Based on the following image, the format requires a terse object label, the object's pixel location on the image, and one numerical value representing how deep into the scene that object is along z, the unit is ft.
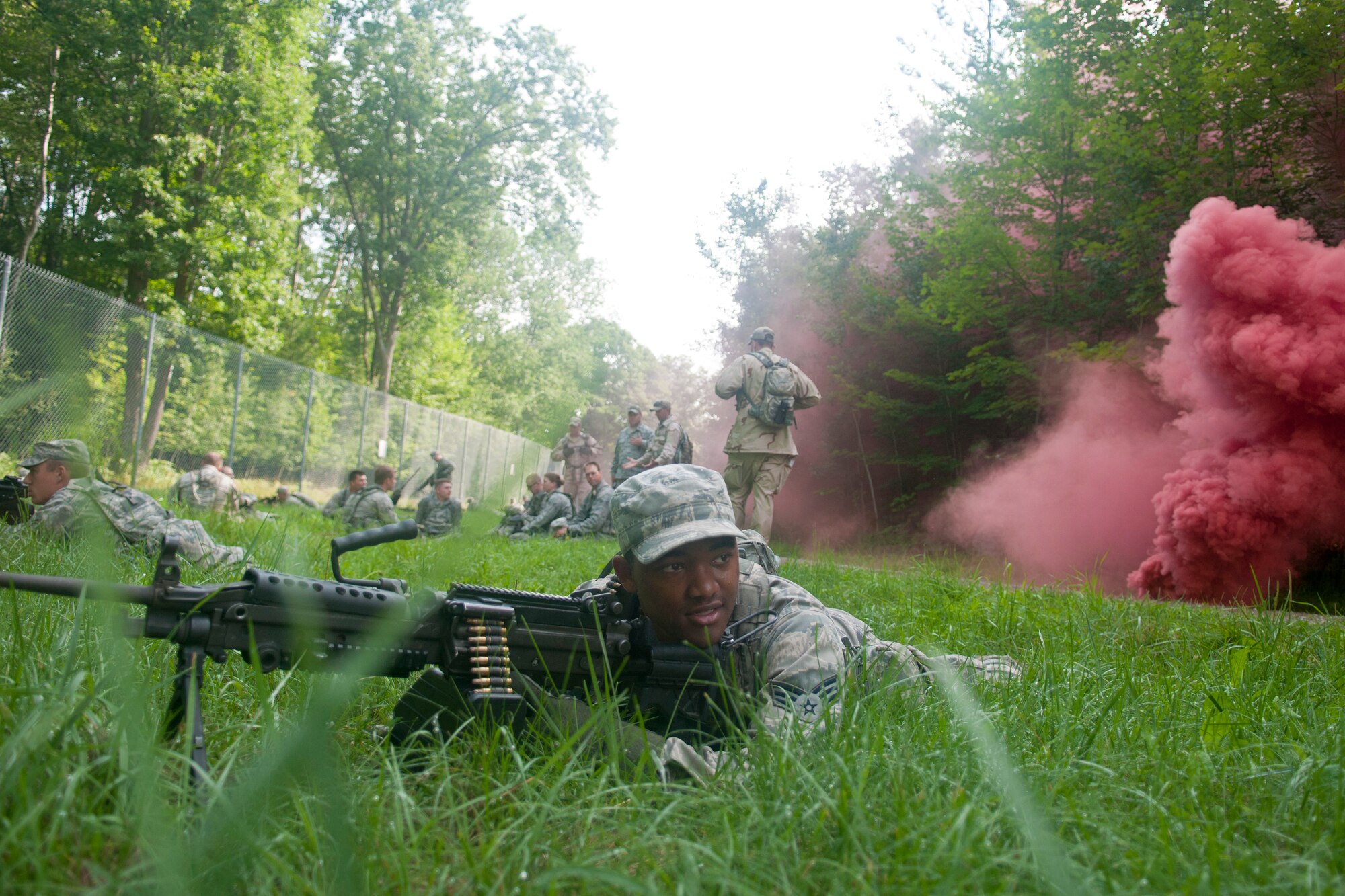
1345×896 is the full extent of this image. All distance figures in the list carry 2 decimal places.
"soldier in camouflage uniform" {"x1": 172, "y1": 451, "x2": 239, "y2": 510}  33.27
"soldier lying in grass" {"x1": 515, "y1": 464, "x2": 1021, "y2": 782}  7.93
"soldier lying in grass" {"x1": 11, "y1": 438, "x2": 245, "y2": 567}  14.79
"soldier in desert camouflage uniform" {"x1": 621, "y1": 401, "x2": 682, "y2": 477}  41.93
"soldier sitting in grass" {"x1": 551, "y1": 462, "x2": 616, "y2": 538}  41.65
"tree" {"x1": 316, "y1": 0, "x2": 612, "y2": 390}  77.10
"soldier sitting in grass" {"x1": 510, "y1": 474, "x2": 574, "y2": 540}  43.98
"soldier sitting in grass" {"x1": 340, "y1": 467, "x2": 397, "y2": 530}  36.65
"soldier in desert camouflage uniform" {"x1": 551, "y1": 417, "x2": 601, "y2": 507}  50.42
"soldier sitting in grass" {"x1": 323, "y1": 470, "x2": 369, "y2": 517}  44.87
